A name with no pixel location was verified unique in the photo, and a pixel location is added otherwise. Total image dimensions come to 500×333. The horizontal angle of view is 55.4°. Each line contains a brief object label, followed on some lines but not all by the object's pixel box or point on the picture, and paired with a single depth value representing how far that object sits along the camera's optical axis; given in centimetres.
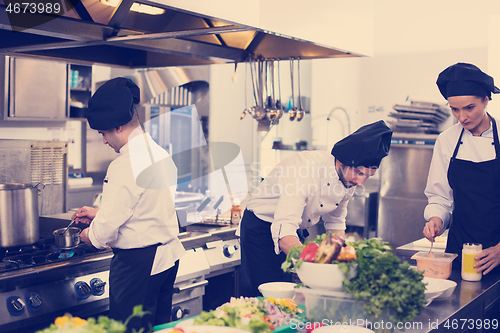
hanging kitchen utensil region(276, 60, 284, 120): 323
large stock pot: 230
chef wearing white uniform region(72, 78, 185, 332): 202
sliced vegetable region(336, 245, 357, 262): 144
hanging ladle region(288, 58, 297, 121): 344
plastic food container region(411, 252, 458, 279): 201
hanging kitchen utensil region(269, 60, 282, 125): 320
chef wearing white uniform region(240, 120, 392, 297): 201
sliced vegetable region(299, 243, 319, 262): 147
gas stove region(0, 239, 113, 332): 202
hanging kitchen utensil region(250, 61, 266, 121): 313
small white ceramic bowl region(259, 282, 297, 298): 174
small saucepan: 239
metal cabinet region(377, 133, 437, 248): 473
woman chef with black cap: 214
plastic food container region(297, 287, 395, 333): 144
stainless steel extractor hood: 189
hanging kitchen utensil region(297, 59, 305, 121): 342
